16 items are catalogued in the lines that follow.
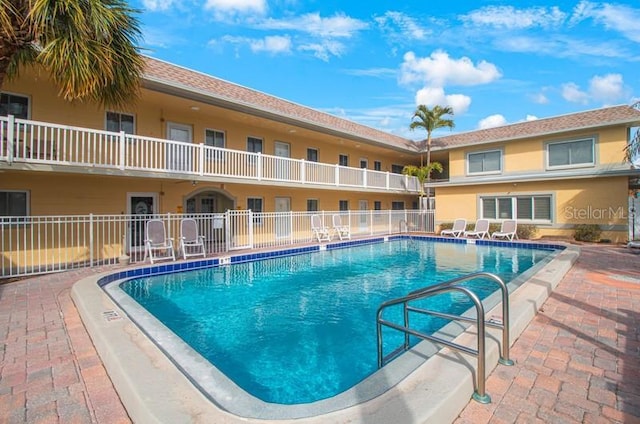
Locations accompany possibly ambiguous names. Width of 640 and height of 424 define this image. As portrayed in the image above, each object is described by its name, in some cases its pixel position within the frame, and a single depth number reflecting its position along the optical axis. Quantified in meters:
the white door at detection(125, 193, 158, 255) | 11.30
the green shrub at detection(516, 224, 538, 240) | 17.09
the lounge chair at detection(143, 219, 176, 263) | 10.18
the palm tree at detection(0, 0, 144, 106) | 5.68
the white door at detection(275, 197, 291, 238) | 14.80
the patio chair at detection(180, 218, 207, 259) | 10.99
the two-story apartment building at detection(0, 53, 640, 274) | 9.80
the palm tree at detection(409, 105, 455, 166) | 20.72
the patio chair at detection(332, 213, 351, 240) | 16.82
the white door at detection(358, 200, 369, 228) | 19.67
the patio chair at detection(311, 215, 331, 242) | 15.85
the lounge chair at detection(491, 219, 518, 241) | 16.45
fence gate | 12.78
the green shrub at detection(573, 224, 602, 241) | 15.10
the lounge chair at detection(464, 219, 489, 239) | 17.44
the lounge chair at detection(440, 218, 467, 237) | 18.44
